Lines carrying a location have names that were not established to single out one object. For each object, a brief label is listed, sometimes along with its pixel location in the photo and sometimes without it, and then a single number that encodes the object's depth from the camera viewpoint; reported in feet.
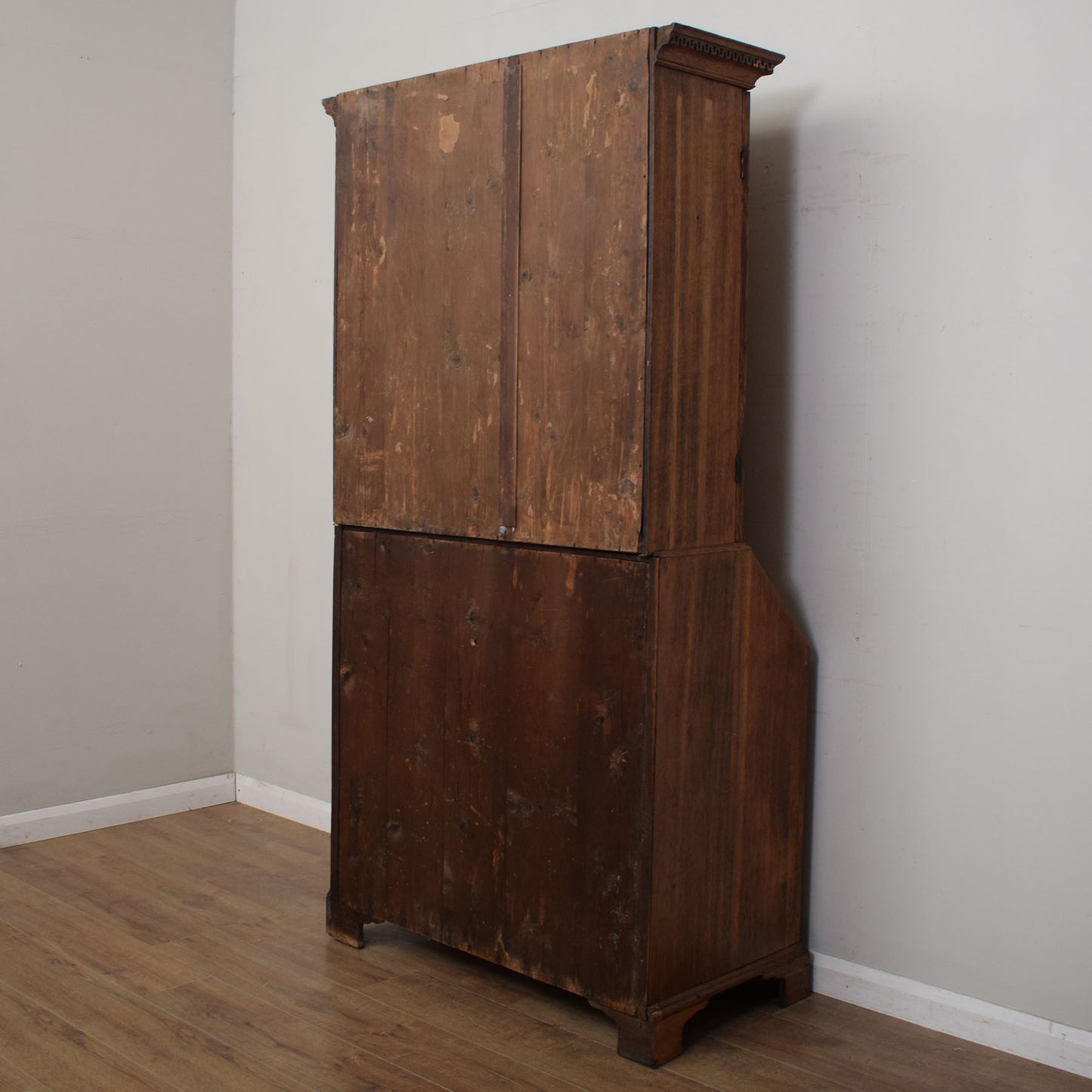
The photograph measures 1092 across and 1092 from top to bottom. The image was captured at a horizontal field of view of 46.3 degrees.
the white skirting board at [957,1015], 7.91
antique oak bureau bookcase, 7.76
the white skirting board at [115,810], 12.00
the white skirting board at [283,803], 12.67
